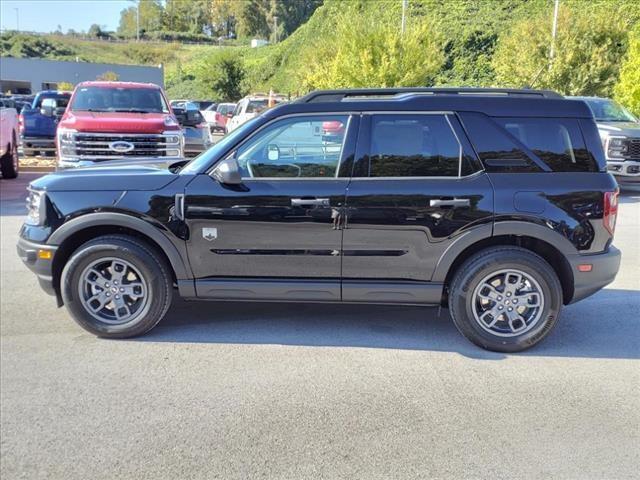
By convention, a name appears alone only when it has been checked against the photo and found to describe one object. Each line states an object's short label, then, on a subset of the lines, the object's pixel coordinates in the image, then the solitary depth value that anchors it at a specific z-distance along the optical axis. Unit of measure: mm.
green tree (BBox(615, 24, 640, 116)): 18453
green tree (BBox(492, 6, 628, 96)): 21266
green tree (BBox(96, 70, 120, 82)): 54250
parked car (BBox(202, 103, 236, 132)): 27283
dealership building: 61250
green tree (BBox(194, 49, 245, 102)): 54938
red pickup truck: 9922
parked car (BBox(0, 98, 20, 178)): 12180
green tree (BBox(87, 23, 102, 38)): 125438
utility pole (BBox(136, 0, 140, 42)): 123100
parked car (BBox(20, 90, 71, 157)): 16141
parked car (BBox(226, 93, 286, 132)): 20234
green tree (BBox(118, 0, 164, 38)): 136500
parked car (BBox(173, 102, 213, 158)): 15039
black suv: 4484
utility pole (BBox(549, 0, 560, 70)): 21672
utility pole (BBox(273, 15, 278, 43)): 102312
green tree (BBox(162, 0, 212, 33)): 132325
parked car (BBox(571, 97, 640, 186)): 12672
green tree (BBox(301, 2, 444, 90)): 18719
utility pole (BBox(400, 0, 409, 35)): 22403
